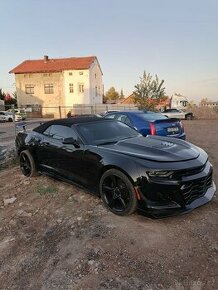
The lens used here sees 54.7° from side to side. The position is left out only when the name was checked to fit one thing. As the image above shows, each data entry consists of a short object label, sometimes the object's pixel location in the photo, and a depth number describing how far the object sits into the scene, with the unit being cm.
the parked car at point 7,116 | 2514
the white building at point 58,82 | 3209
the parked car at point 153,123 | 584
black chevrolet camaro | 289
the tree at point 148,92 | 2532
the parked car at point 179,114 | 2418
